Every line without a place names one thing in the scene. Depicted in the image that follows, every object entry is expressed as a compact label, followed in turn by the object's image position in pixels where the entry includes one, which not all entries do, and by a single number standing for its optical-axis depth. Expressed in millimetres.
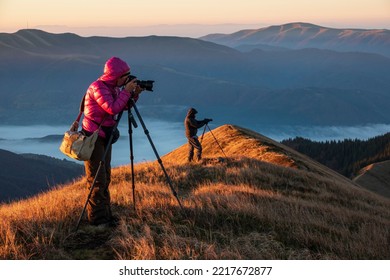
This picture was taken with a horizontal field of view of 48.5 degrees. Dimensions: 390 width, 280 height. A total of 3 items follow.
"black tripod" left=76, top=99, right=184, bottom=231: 7500
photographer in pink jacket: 7375
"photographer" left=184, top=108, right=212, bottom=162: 19844
